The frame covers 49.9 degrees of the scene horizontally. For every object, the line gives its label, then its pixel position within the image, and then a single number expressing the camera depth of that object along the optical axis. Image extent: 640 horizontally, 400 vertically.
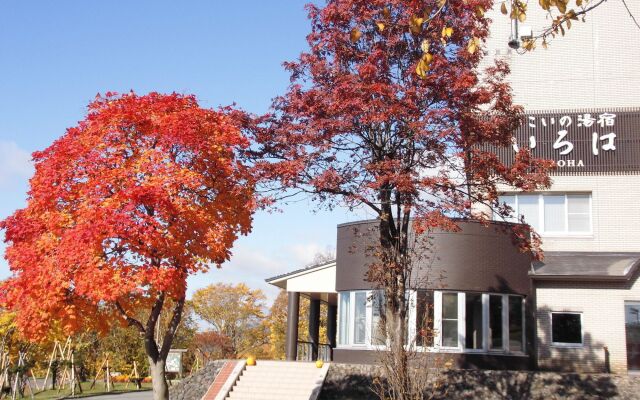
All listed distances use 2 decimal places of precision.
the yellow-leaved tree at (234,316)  50.47
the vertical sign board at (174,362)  27.16
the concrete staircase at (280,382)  17.94
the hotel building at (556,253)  19.88
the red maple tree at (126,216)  11.77
